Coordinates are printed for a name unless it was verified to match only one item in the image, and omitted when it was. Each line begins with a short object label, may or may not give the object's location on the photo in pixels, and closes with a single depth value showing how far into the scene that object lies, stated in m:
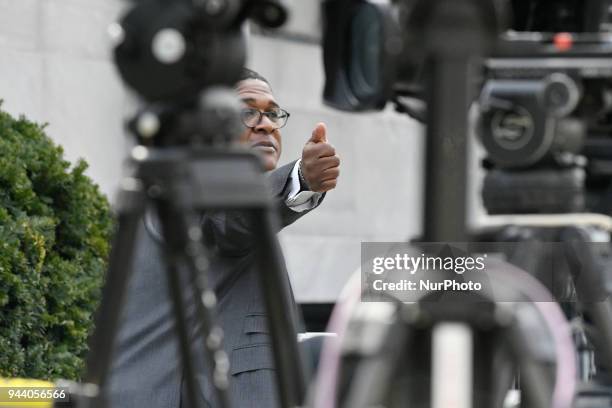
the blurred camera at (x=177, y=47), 5.14
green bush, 10.49
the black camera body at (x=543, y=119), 5.97
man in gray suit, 8.66
